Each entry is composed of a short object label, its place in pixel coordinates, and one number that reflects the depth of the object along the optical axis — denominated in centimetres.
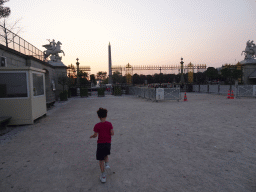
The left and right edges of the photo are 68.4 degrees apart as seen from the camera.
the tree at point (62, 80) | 2031
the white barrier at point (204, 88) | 2708
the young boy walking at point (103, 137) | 319
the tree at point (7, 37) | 965
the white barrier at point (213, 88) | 2409
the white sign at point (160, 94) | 1644
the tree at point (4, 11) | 1339
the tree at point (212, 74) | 6309
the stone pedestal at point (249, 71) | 2311
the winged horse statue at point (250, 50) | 2322
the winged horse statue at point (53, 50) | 2122
